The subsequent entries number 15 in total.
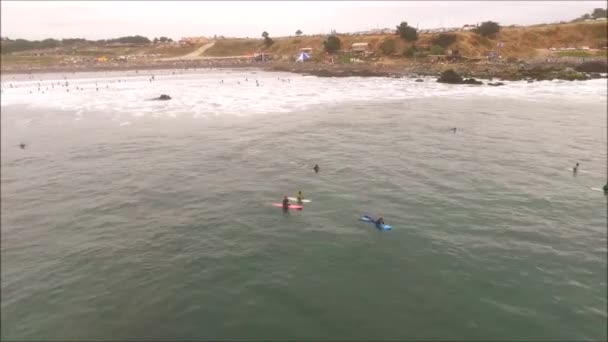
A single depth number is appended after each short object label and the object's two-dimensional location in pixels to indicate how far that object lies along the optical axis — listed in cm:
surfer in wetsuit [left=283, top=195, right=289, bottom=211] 3469
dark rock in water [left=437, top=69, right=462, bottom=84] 11200
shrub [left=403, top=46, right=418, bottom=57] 15301
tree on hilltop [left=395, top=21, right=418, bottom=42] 16162
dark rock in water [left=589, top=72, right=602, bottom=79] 11219
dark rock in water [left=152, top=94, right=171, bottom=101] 9113
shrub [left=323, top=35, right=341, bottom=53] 17659
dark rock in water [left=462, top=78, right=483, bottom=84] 10801
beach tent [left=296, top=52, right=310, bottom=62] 17975
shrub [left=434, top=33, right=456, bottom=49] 15338
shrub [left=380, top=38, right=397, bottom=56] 16112
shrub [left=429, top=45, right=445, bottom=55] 14875
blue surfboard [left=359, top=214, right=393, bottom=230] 3108
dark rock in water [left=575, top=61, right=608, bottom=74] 12025
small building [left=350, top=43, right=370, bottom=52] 17175
